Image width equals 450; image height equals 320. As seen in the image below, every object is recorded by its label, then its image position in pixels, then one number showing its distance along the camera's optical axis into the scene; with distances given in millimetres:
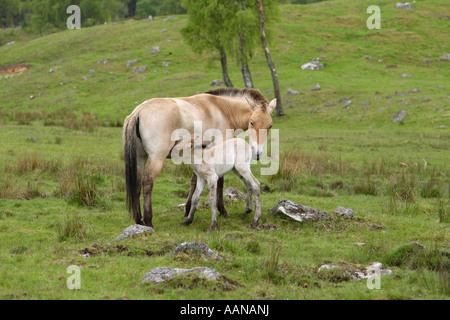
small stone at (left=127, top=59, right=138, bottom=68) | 42775
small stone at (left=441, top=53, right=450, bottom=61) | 40200
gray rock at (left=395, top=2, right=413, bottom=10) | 53312
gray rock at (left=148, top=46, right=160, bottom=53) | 44875
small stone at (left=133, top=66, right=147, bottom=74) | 41259
